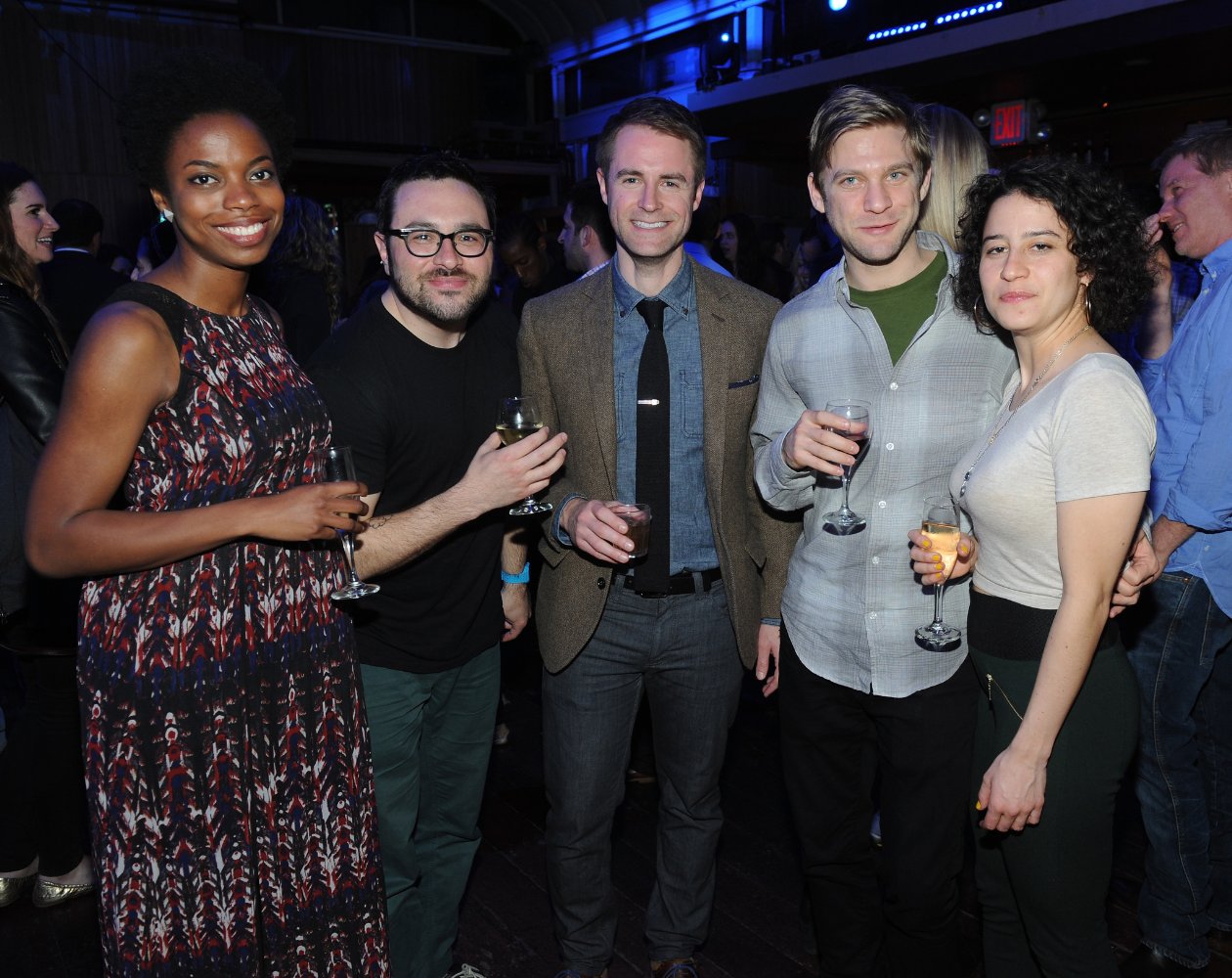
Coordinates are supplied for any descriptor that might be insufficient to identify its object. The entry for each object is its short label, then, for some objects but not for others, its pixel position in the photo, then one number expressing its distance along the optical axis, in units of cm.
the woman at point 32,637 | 262
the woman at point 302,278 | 386
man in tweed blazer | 232
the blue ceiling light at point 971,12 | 933
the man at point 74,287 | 395
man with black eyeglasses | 207
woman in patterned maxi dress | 165
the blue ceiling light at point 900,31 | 1016
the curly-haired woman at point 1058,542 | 167
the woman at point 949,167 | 227
